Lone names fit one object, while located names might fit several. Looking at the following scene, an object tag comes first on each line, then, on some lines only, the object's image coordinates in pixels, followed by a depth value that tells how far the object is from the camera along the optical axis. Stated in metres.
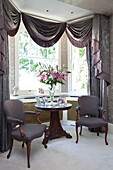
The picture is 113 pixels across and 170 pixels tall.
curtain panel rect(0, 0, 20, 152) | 2.78
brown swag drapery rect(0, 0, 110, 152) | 2.87
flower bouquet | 3.36
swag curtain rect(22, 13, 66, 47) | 3.82
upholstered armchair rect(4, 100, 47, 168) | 2.45
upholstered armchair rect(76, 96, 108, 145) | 3.66
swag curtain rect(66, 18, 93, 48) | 4.05
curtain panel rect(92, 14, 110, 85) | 3.79
